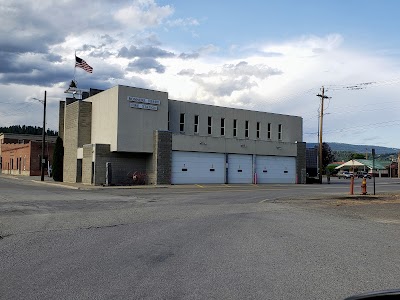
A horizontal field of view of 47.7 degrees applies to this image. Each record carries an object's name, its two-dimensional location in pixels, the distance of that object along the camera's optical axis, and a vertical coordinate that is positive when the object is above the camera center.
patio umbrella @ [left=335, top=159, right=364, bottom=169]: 99.38 +1.69
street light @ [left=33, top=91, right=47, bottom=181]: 47.50 +5.25
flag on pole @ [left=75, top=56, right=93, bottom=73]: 43.41 +9.87
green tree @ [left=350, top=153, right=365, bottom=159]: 173.34 +5.75
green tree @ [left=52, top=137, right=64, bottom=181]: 47.88 +0.77
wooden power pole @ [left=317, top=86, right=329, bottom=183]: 50.69 +5.91
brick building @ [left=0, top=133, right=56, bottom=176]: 65.38 +1.36
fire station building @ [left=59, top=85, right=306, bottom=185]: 38.84 +2.53
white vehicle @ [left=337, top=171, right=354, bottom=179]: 90.60 -0.95
